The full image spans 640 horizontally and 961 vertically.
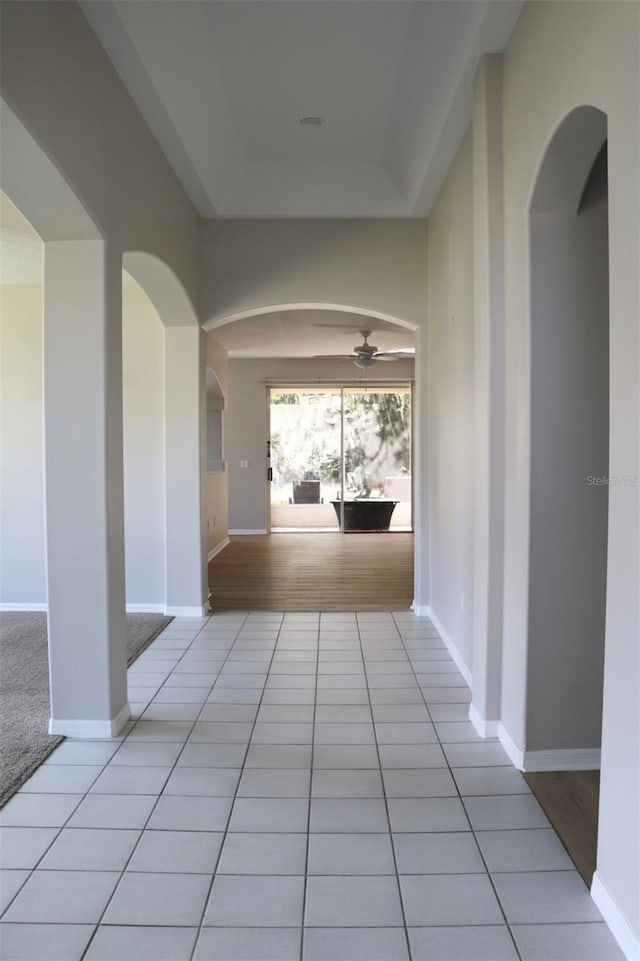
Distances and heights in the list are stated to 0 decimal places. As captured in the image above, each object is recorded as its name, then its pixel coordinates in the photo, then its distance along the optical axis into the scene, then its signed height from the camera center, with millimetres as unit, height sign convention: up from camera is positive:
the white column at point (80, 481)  2766 -125
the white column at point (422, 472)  4887 -157
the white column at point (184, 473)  4883 -159
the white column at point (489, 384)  2736 +298
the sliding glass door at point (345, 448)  10000 +65
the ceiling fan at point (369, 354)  7359 +1151
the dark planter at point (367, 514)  9930 -976
